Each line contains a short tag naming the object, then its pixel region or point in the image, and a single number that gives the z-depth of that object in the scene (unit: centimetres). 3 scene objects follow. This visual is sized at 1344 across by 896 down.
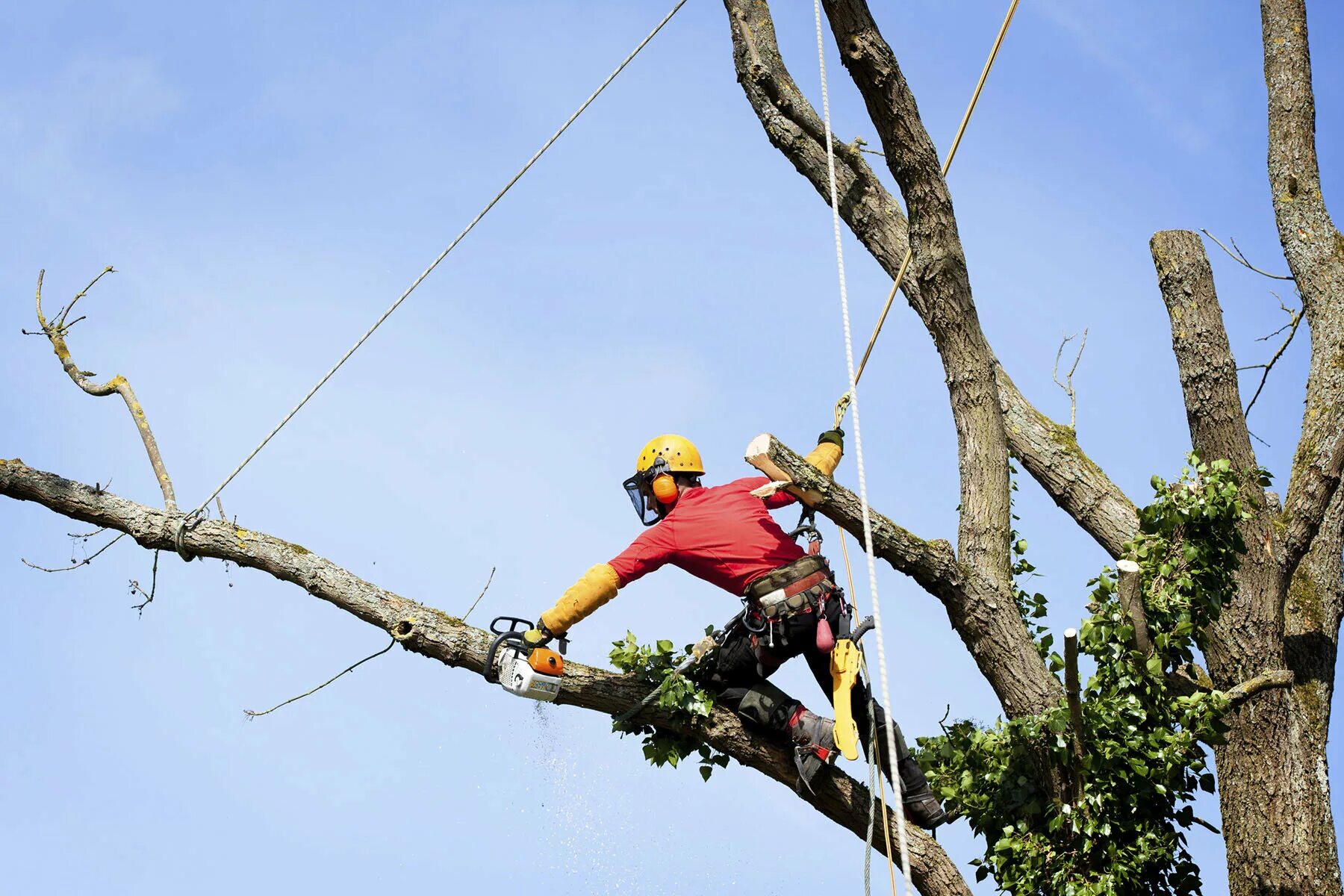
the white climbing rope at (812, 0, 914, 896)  974
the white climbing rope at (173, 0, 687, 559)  1396
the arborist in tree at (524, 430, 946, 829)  1175
